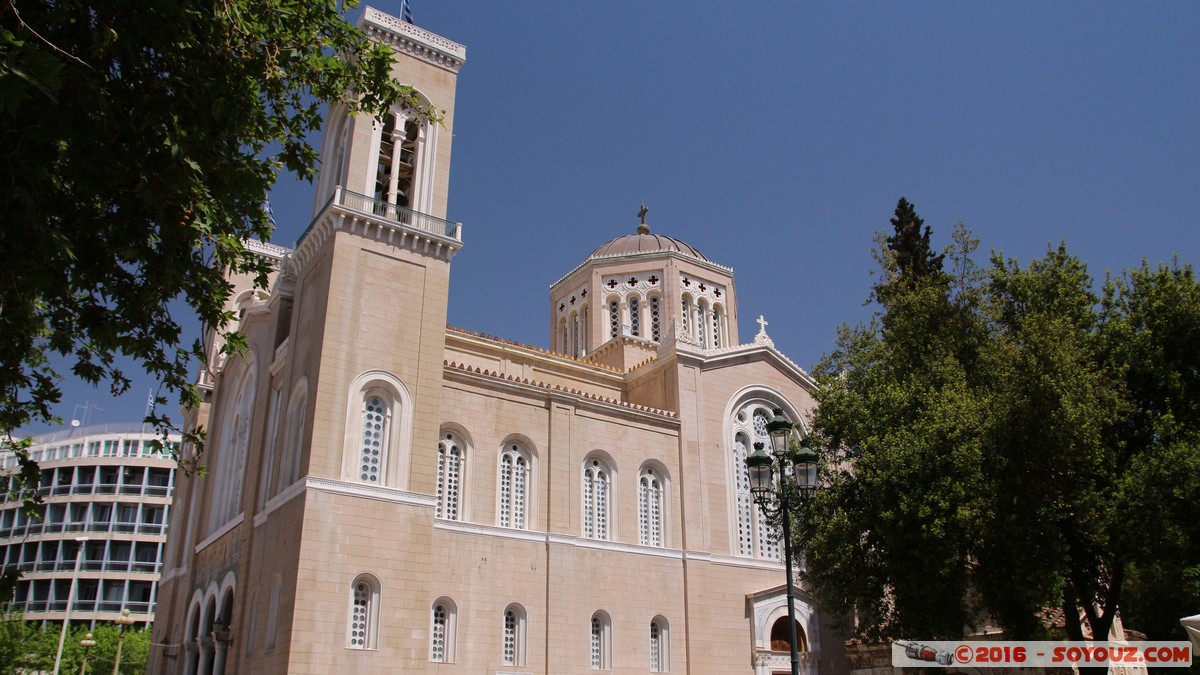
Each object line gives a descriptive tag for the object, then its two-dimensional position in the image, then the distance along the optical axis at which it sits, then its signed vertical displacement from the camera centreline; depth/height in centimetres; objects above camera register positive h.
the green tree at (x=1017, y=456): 1727 +367
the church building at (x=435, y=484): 1997 +412
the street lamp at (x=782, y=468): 1284 +250
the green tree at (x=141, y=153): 814 +453
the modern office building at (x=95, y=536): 5041 +594
